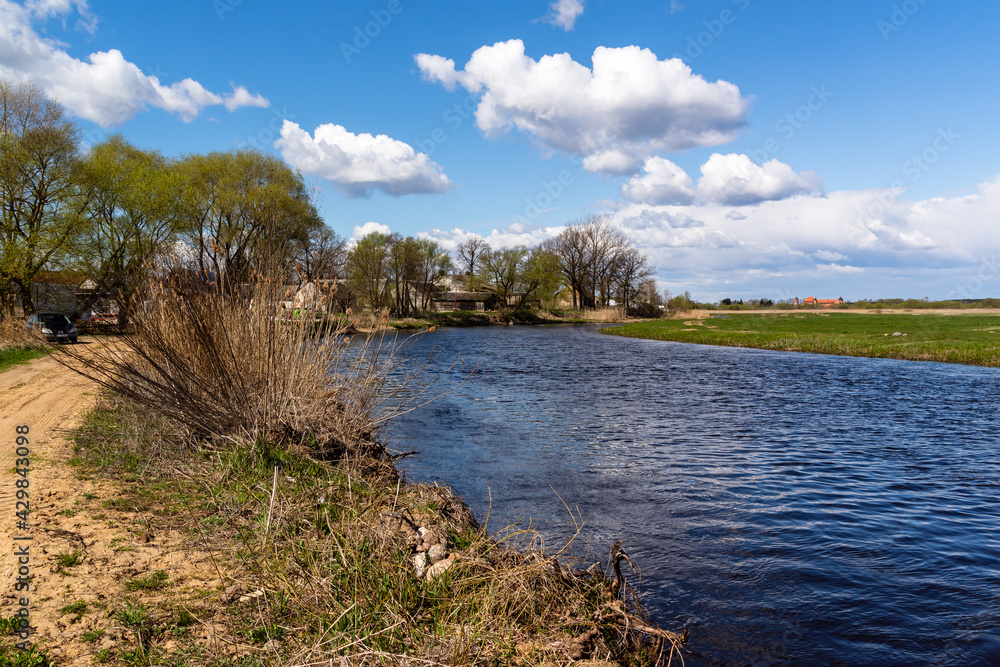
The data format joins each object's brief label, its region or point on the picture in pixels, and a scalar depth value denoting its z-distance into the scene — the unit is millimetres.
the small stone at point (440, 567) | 4793
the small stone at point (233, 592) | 4422
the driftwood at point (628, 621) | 4516
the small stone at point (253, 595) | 4377
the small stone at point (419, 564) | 4895
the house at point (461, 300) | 94438
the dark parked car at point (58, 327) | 25400
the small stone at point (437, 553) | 5234
